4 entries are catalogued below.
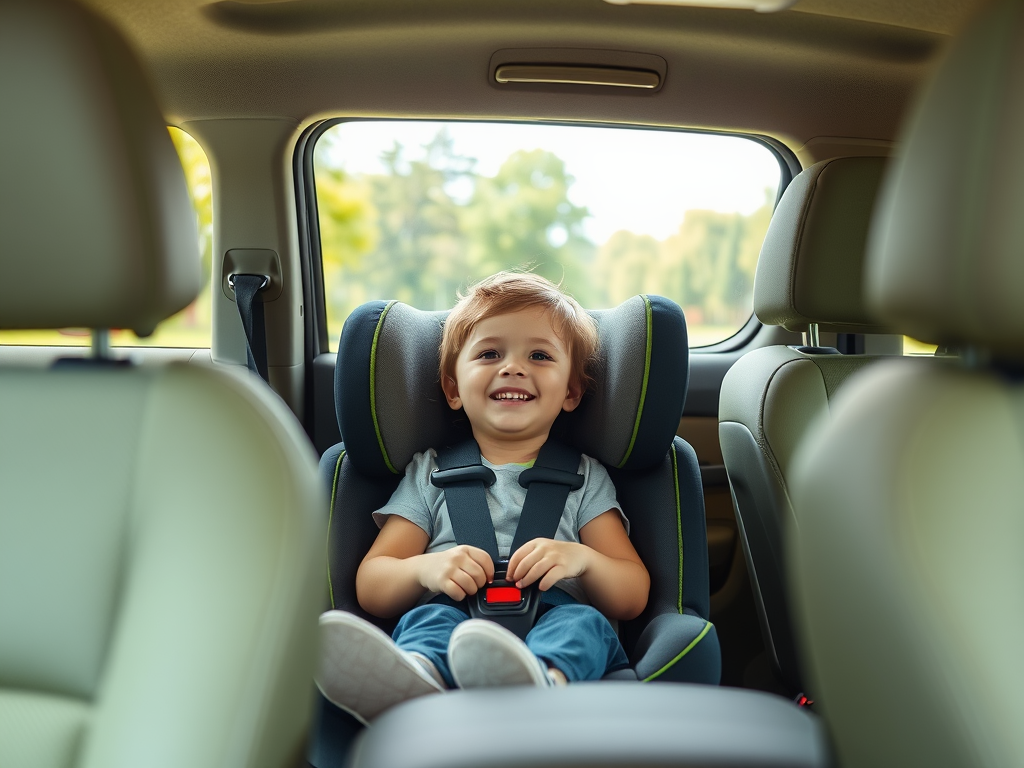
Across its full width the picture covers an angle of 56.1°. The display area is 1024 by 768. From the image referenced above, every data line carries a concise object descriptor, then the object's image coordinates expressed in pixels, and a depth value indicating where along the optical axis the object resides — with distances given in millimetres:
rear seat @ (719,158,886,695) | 2031
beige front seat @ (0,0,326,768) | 954
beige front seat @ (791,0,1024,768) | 846
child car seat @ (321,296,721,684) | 1892
